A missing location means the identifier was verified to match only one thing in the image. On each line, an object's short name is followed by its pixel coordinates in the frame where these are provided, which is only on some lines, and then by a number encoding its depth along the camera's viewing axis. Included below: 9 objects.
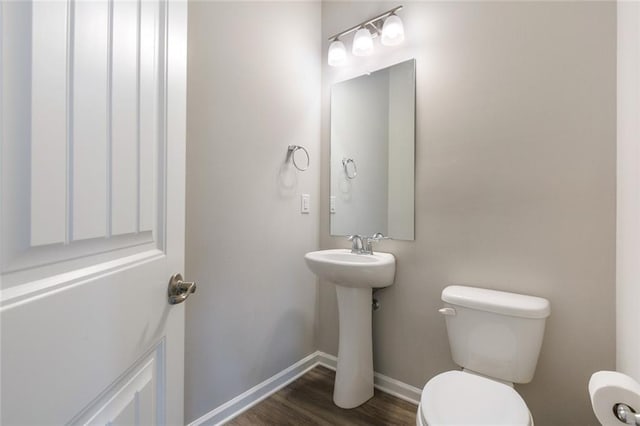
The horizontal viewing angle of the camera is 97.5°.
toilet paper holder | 0.57
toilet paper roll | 0.59
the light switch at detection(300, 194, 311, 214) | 1.90
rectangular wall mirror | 1.66
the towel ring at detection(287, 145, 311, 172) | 1.79
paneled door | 0.33
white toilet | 0.88
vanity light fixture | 1.61
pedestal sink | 1.52
